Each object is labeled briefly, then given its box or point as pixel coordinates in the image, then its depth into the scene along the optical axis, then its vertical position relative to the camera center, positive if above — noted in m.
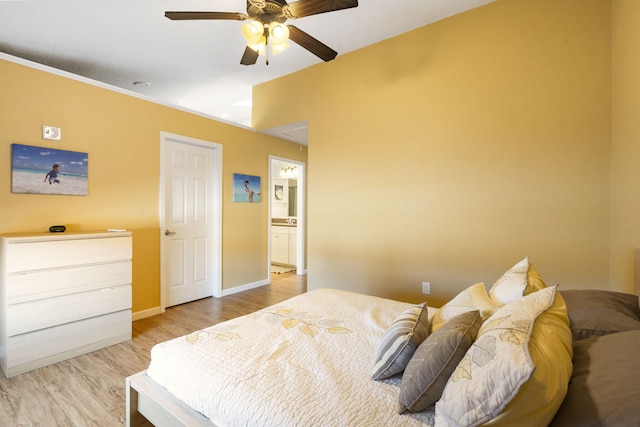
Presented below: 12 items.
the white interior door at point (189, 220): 3.53 -0.12
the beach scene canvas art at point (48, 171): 2.43 +0.34
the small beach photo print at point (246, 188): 4.19 +0.33
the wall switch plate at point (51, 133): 2.57 +0.68
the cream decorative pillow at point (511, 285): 1.28 -0.34
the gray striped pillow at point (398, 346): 1.10 -0.52
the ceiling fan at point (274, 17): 1.73 +1.20
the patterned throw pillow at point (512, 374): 0.65 -0.39
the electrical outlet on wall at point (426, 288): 2.88 -0.76
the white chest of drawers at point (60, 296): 2.12 -0.69
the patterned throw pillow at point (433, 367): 0.90 -0.49
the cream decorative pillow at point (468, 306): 1.30 -0.44
